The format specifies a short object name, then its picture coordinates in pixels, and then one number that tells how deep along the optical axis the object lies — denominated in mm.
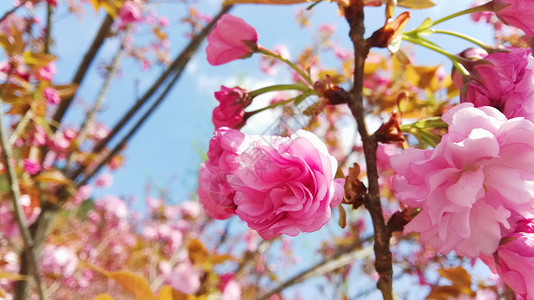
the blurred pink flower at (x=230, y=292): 710
